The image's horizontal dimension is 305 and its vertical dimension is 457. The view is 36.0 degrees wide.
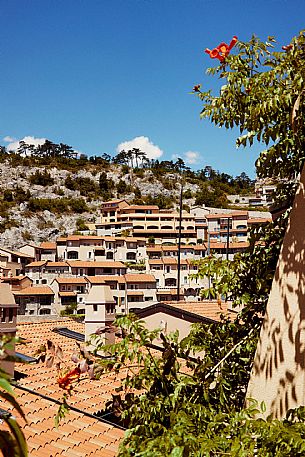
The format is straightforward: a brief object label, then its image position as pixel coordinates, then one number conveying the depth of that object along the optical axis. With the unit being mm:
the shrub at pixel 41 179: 88781
